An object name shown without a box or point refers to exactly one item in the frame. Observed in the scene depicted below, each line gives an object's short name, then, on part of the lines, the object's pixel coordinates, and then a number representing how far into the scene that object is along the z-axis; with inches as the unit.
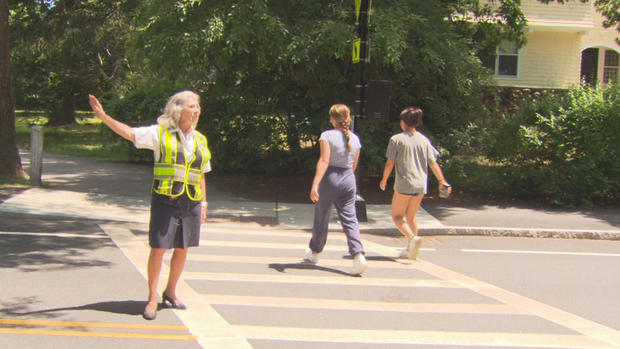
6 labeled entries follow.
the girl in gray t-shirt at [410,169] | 304.7
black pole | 404.8
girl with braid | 271.9
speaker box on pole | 409.2
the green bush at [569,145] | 477.1
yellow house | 894.4
